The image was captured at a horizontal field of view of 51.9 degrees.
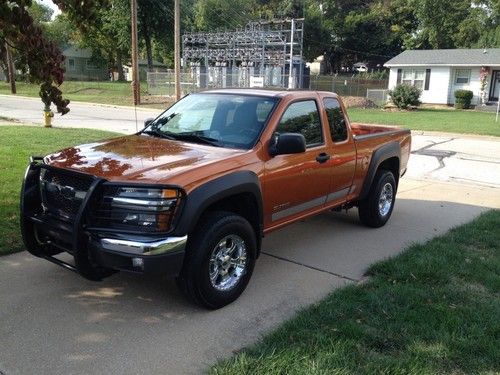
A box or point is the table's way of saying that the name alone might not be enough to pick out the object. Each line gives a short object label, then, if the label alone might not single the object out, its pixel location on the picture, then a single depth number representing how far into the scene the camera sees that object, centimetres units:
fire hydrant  1635
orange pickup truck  375
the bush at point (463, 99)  3697
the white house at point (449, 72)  3775
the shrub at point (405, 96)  3309
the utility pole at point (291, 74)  3300
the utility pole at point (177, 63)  2972
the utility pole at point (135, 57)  3088
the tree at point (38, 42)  469
